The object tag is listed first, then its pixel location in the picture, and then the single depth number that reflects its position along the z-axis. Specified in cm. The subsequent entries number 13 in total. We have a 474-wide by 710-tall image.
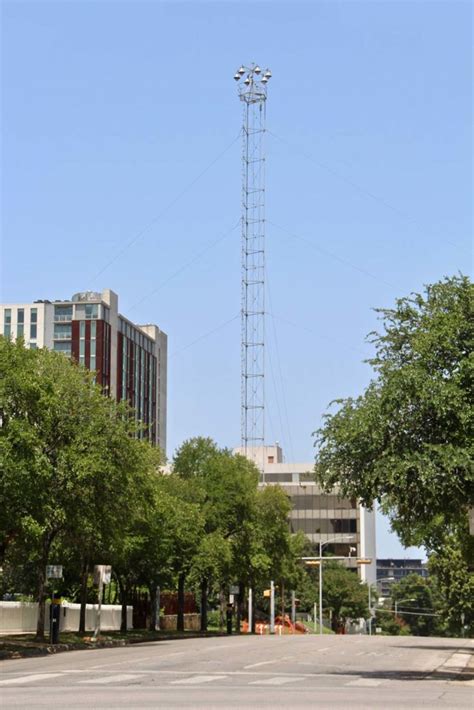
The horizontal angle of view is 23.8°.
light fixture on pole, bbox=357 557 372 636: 12768
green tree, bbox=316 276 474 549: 2492
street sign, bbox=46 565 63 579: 4416
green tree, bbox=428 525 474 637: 8881
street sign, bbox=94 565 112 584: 4778
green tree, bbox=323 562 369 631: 12425
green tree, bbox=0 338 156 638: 3672
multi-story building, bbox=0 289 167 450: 15400
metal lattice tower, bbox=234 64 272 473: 9875
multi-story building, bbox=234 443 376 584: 15475
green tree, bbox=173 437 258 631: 6556
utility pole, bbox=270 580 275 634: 8812
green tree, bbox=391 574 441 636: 15262
